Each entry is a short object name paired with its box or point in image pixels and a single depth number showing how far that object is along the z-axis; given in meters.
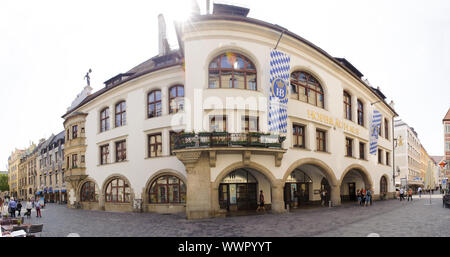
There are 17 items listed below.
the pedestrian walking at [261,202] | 20.56
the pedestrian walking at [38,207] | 23.49
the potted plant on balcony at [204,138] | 17.89
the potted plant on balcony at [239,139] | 18.16
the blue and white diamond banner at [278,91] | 20.00
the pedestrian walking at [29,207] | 22.78
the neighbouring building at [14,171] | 85.75
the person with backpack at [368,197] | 26.31
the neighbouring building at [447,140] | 50.88
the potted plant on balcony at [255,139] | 18.56
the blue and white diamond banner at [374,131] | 32.75
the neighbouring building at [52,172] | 46.47
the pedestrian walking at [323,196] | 25.78
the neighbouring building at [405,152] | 65.81
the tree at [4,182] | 92.96
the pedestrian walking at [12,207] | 23.45
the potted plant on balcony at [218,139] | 17.95
